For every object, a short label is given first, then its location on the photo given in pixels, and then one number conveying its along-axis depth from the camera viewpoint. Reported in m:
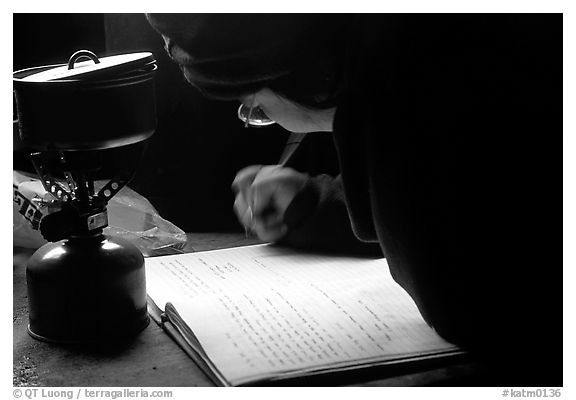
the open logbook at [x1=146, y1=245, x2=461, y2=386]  0.95
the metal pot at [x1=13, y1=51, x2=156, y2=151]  0.99
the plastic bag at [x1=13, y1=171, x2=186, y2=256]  1.46
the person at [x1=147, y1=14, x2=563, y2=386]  0.91
